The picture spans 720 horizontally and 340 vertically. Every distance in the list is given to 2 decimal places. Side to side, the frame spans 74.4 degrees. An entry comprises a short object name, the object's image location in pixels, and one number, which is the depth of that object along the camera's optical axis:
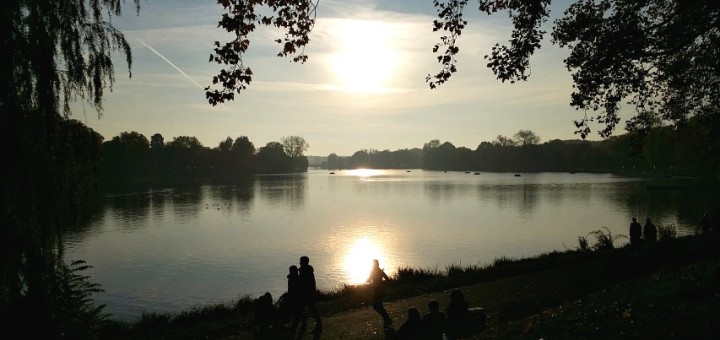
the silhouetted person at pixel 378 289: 12.34
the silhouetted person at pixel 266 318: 10.08
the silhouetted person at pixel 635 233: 20.88
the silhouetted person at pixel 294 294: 11.05
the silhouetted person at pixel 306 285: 11.07
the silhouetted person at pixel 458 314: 9.72
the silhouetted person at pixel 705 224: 22.02
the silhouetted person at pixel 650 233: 20.61
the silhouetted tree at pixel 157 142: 184.12
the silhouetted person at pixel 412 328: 9.05
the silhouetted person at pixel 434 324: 9.09
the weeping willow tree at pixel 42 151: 6.33
